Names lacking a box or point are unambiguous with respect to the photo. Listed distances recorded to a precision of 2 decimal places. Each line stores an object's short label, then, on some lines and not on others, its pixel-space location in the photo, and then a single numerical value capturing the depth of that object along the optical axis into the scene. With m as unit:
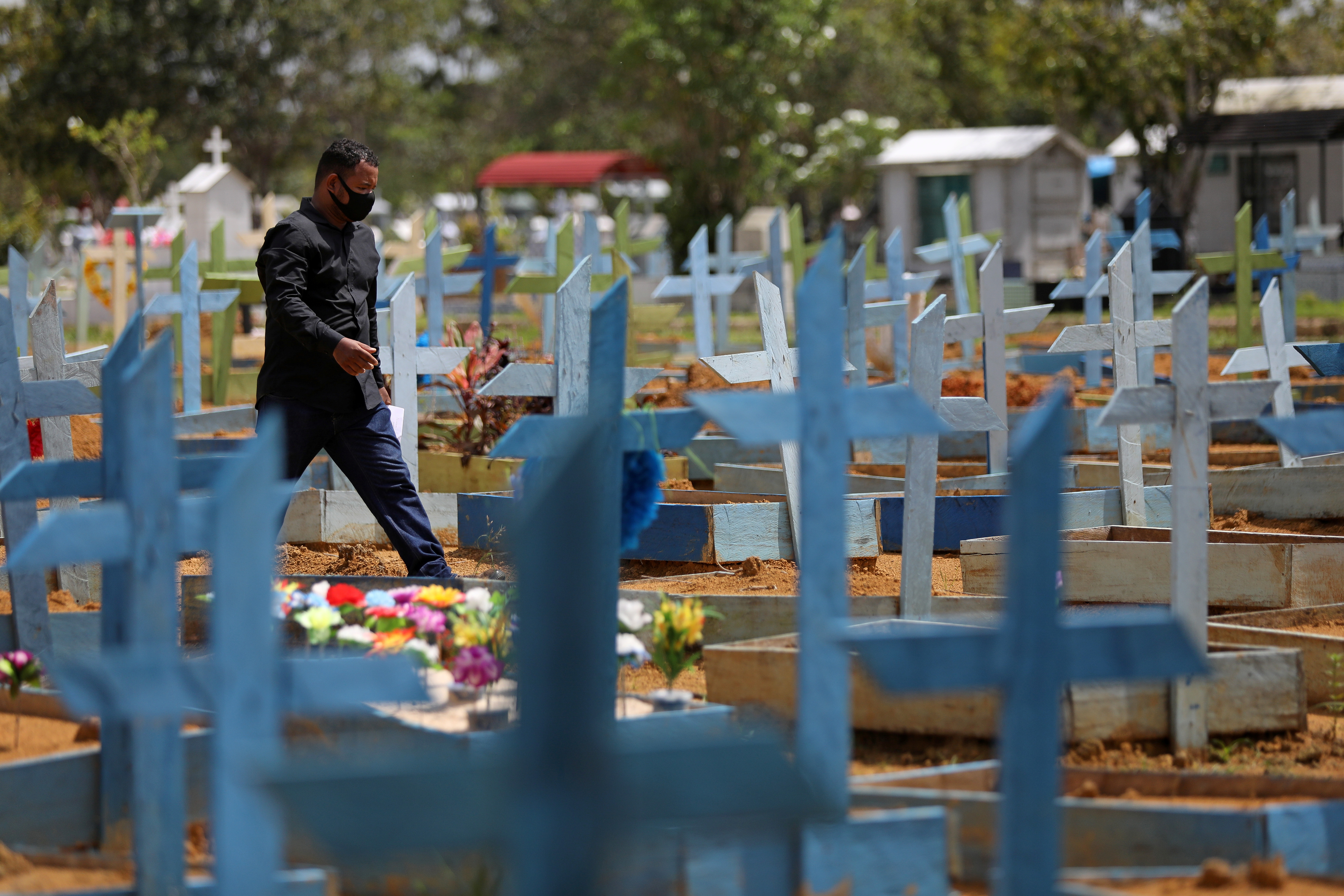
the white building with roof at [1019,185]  54.41
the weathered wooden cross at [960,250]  28.95
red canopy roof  81.69
